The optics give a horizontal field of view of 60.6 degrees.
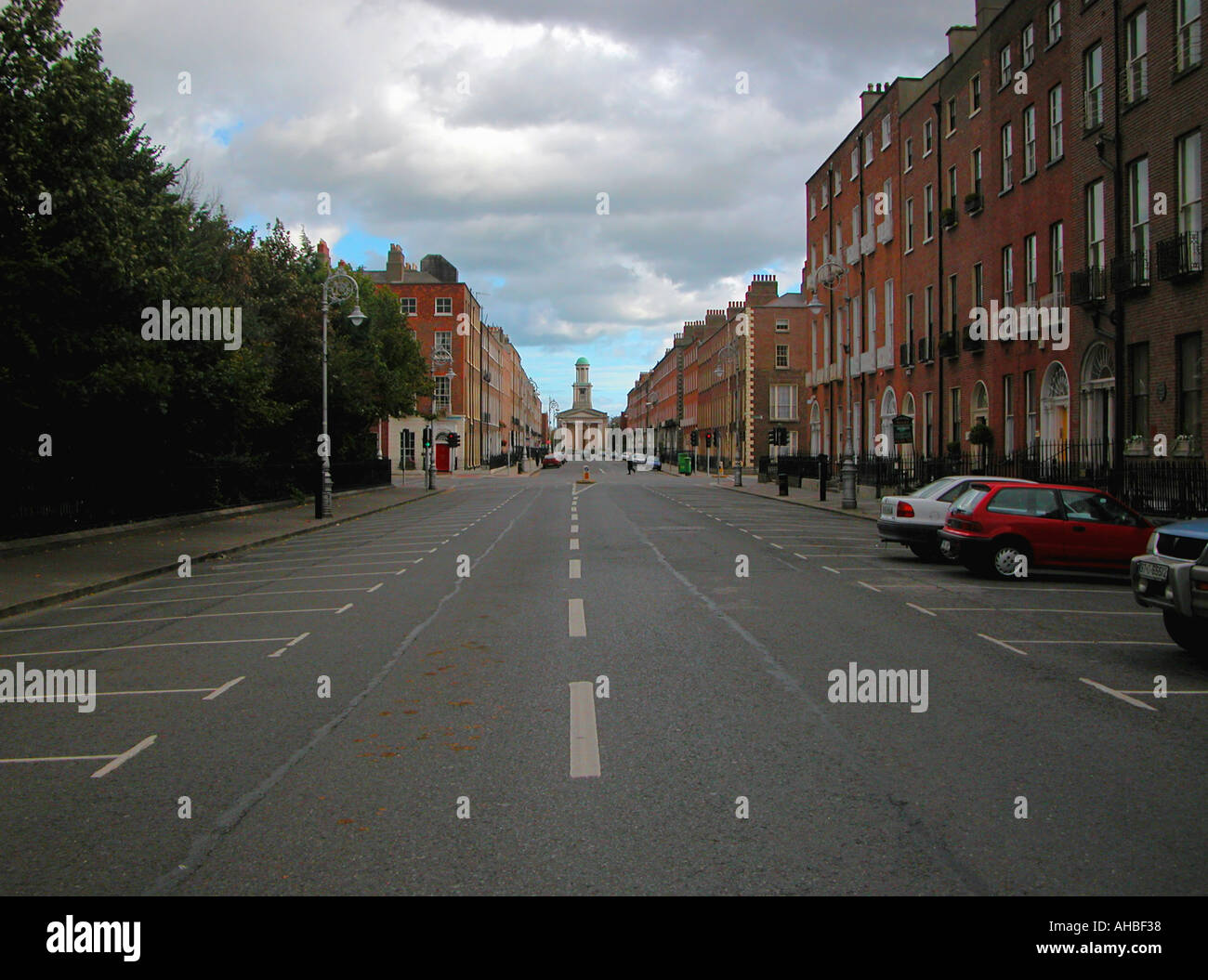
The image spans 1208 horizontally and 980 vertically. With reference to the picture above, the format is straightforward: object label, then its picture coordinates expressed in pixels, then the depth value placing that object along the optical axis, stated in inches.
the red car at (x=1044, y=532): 617.9
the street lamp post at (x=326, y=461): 1198.3
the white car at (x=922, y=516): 709.3
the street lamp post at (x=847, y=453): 1339.8
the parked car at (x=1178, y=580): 334.0
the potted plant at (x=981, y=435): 1250.0
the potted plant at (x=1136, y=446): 918.4
